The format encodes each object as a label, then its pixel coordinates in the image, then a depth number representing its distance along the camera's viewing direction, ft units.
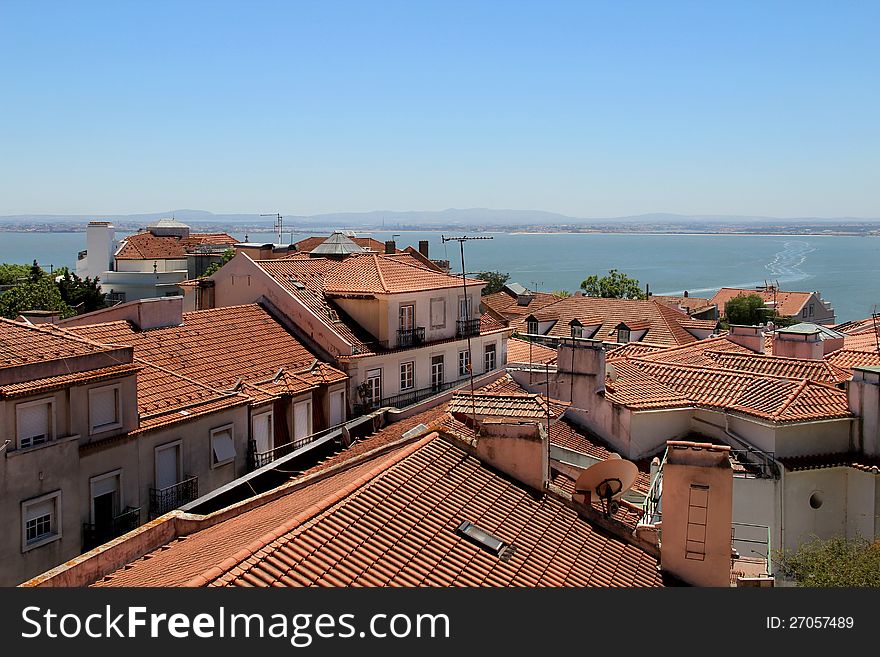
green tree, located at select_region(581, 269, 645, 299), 293.84
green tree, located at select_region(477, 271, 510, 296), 369.24
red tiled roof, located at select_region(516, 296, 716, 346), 183.52
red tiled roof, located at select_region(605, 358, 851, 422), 66.23
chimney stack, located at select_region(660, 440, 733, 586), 35.24
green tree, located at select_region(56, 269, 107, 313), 167.95
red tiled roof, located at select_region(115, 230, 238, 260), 243.81
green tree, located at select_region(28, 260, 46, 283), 183.44
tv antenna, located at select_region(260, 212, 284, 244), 178.97
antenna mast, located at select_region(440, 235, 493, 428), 97.63
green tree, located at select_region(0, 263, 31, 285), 219.41
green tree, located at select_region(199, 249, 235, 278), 225.35
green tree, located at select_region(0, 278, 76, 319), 144.15
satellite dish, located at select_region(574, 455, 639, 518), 41.06
